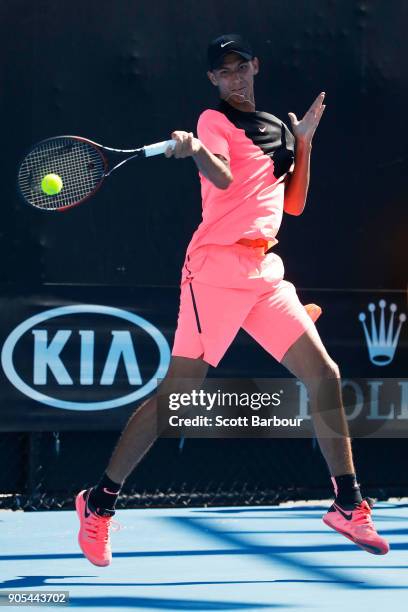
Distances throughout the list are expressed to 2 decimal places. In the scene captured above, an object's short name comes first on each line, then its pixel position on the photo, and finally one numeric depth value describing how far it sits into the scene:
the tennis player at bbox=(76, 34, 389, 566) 8.08
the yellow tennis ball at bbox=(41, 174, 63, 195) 8.63
